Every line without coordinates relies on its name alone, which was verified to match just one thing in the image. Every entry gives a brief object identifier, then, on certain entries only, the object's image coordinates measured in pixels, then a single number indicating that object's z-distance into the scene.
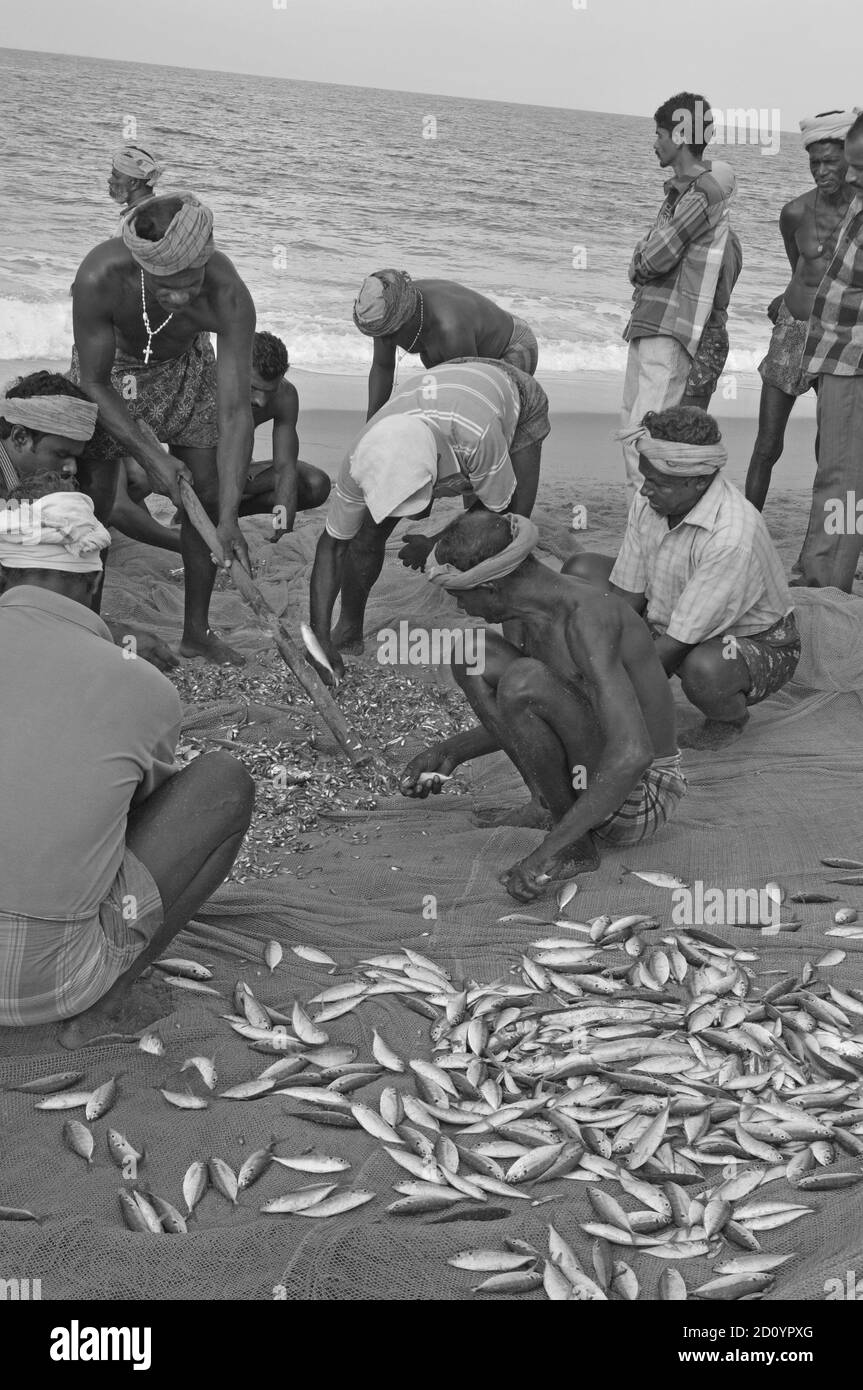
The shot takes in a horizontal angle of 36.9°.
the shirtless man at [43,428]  4.53
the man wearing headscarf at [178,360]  4.68
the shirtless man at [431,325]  5.25
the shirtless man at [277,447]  5.95
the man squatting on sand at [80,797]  2.72
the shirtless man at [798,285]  6.55
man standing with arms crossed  6.30
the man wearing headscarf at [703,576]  4.62
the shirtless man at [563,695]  3.74
